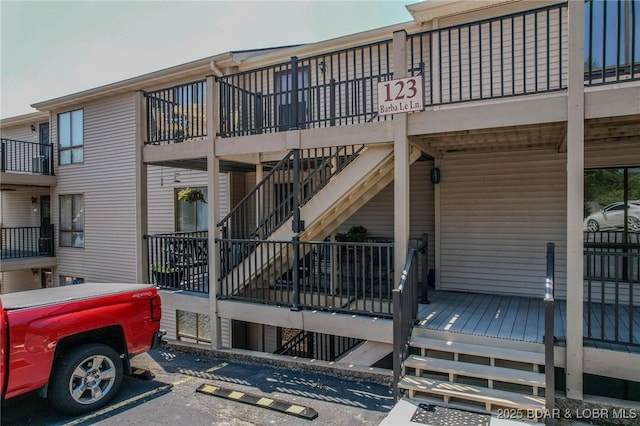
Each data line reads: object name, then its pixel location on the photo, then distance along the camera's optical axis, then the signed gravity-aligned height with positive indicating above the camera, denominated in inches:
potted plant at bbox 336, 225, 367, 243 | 314.5 -20.5
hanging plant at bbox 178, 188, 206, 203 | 372.8 +16.6
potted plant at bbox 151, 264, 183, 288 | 284.8 -49.5
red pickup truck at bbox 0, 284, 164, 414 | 141.7 -55.3
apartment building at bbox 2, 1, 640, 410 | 160.2 +0.8
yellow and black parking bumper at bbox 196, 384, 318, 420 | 159.0 -86.8
